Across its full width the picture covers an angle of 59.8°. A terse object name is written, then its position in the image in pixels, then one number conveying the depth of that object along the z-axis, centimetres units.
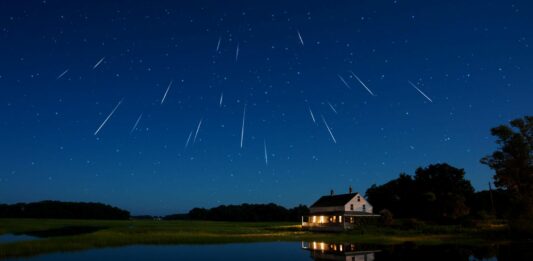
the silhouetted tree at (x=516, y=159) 5616
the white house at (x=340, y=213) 6506
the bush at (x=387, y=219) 6540
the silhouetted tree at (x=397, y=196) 8381
